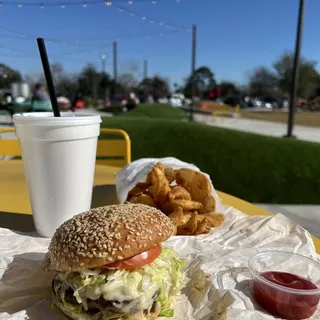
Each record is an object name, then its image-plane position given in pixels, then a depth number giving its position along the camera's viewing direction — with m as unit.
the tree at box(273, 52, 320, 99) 55.22
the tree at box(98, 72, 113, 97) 54.12
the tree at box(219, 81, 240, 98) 75.44
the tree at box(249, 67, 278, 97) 69.50
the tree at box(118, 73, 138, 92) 53.09
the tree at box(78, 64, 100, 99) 52.88
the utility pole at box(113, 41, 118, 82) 29.67
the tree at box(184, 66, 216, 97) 77.19
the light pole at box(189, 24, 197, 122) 14.41
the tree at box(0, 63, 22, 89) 43.11
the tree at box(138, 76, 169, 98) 61.09
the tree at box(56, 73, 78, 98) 49.50
